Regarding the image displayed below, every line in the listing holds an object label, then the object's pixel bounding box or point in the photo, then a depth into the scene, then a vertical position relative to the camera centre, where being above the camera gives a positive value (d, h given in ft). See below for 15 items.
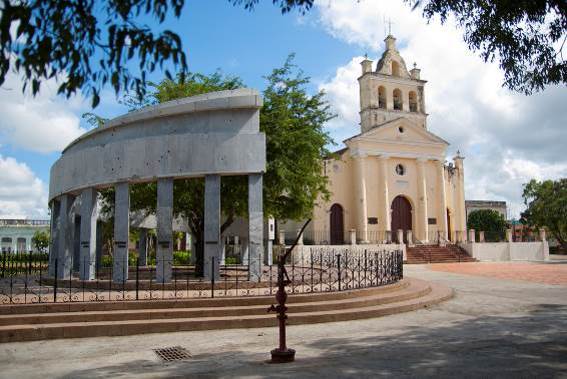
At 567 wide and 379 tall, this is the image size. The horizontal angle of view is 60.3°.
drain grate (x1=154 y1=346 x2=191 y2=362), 24.44 -5.76
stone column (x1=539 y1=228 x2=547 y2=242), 122.52 +0.12
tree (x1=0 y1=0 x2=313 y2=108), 12.78 +5.44
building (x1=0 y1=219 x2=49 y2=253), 217.97 +5.41
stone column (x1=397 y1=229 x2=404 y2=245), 113.38 +0.38
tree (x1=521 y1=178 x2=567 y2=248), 142.31 +8.86
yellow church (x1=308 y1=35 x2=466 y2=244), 127.95 +17.29
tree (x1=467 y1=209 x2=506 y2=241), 189.78 +6.06
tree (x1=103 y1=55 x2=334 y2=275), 53.62 +8.39
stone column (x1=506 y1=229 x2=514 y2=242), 120.88 +0.28
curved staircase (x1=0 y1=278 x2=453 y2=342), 30.27 -4.95
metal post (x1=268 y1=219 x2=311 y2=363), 22.80 -3.78
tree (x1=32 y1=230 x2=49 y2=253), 177.65 +2.51
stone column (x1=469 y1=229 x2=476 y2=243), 118.11 +0.43
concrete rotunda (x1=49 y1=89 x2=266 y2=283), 42.34 +7.46
